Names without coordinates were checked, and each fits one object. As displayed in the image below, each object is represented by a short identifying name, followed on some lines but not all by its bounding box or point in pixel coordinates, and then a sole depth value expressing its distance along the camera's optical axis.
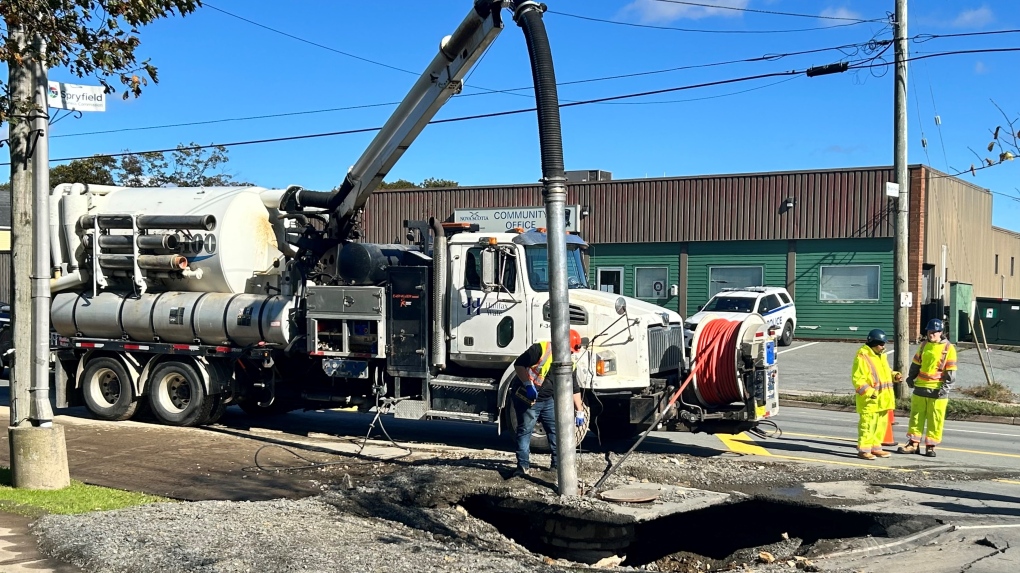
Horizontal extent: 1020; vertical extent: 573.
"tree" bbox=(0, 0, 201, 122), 8.93
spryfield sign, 9.62
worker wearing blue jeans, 10.15
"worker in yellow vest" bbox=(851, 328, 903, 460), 11.98
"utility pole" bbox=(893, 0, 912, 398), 18.30
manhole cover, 8.86
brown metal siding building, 30.75
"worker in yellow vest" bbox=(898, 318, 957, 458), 12.19
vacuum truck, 11.69
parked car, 27.52
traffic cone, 12.42
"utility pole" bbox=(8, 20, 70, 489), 9.37
